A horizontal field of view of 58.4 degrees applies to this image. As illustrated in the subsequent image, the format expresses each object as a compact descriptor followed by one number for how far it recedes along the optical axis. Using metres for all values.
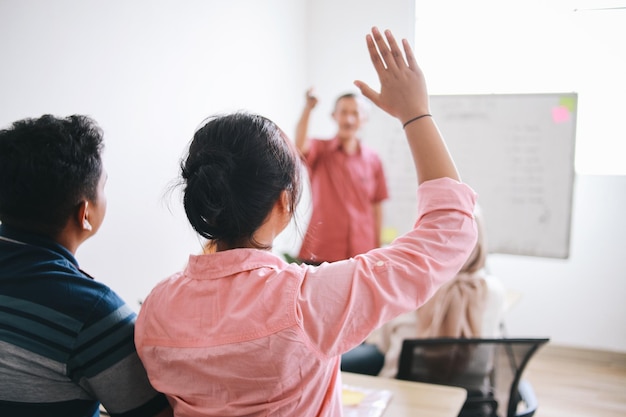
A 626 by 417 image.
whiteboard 3.24
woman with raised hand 0.71
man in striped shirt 0.79
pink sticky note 3.19
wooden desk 1.30
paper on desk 1.28
